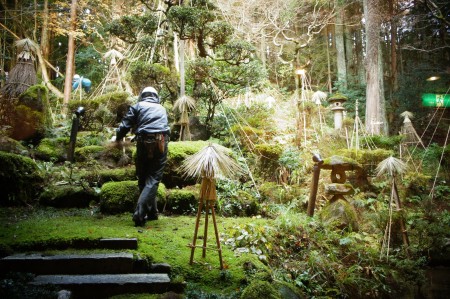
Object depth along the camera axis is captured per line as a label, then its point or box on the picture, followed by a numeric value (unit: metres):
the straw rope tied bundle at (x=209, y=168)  3.67
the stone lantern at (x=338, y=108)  10.41
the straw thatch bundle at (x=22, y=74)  9.62
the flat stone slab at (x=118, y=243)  4.04
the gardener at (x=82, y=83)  14.30
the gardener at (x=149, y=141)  5.22
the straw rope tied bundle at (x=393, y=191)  5.67
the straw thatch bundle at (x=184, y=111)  8.12
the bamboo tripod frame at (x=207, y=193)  3.76
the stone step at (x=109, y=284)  3.18
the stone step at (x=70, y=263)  3.38
